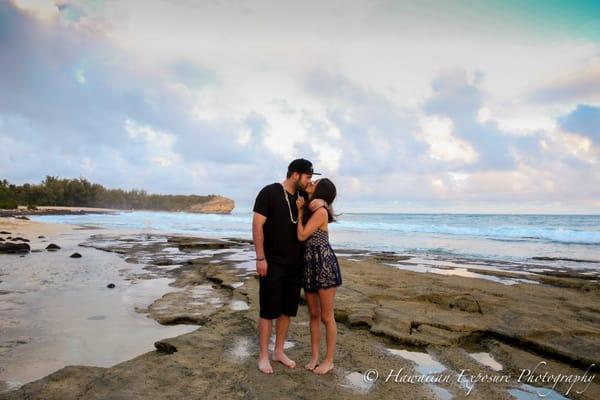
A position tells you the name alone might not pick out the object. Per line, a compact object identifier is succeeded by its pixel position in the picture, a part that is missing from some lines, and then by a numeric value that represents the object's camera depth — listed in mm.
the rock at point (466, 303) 6807
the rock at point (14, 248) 14104
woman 4254
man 4254
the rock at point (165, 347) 4629
